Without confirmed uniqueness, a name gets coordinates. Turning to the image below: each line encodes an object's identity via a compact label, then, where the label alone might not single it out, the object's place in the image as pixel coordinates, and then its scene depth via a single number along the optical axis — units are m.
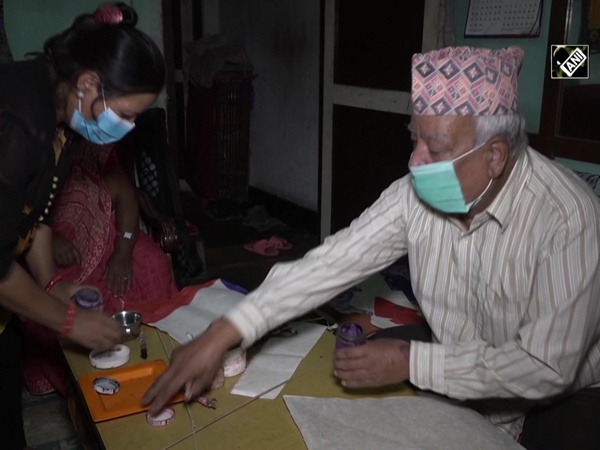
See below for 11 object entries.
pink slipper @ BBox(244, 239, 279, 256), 4.58
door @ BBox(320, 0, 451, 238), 3.32
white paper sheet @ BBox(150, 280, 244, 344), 1.72
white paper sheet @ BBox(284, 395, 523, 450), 1.23
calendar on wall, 2.46
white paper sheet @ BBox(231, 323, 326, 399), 1.44
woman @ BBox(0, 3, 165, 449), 1.42
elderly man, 1.25
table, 1.24
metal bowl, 1.70
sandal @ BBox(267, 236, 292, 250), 4.68
